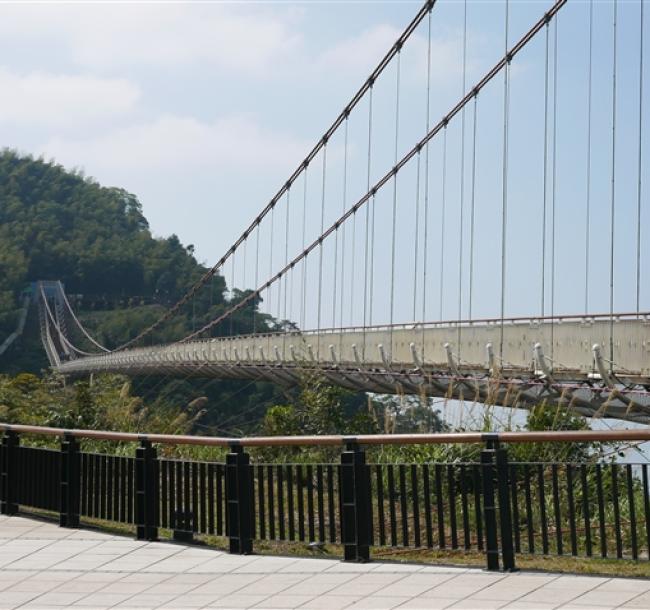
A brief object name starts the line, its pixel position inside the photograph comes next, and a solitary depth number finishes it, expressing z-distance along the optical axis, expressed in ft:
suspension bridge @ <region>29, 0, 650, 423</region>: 53.47
